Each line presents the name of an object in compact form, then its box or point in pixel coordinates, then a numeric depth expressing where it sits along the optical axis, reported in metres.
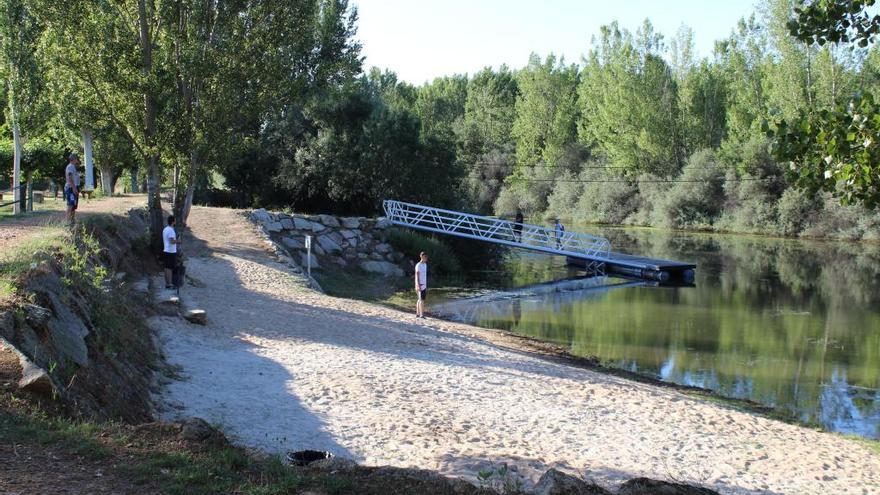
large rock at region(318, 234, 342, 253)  27.91
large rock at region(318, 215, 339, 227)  28.78
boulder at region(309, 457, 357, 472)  6.04
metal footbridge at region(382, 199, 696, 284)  31.44
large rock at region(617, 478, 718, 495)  5.42
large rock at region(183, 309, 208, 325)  13.33
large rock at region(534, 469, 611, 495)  5.38
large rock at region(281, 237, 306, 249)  27.33
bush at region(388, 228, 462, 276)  30.08
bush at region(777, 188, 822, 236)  51.91
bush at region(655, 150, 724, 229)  58.69
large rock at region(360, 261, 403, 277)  28.16
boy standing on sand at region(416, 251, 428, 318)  18.91
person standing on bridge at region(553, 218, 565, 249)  33.56
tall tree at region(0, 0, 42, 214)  17.75
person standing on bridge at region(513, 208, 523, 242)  32.82
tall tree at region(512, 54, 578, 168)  74.62
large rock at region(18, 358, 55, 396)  6.11
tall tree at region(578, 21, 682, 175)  63.56
